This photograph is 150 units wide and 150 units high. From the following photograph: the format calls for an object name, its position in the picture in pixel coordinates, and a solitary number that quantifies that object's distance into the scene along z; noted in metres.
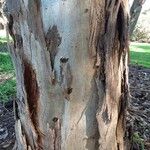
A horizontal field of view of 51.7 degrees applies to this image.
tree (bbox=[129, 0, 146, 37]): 2.26
